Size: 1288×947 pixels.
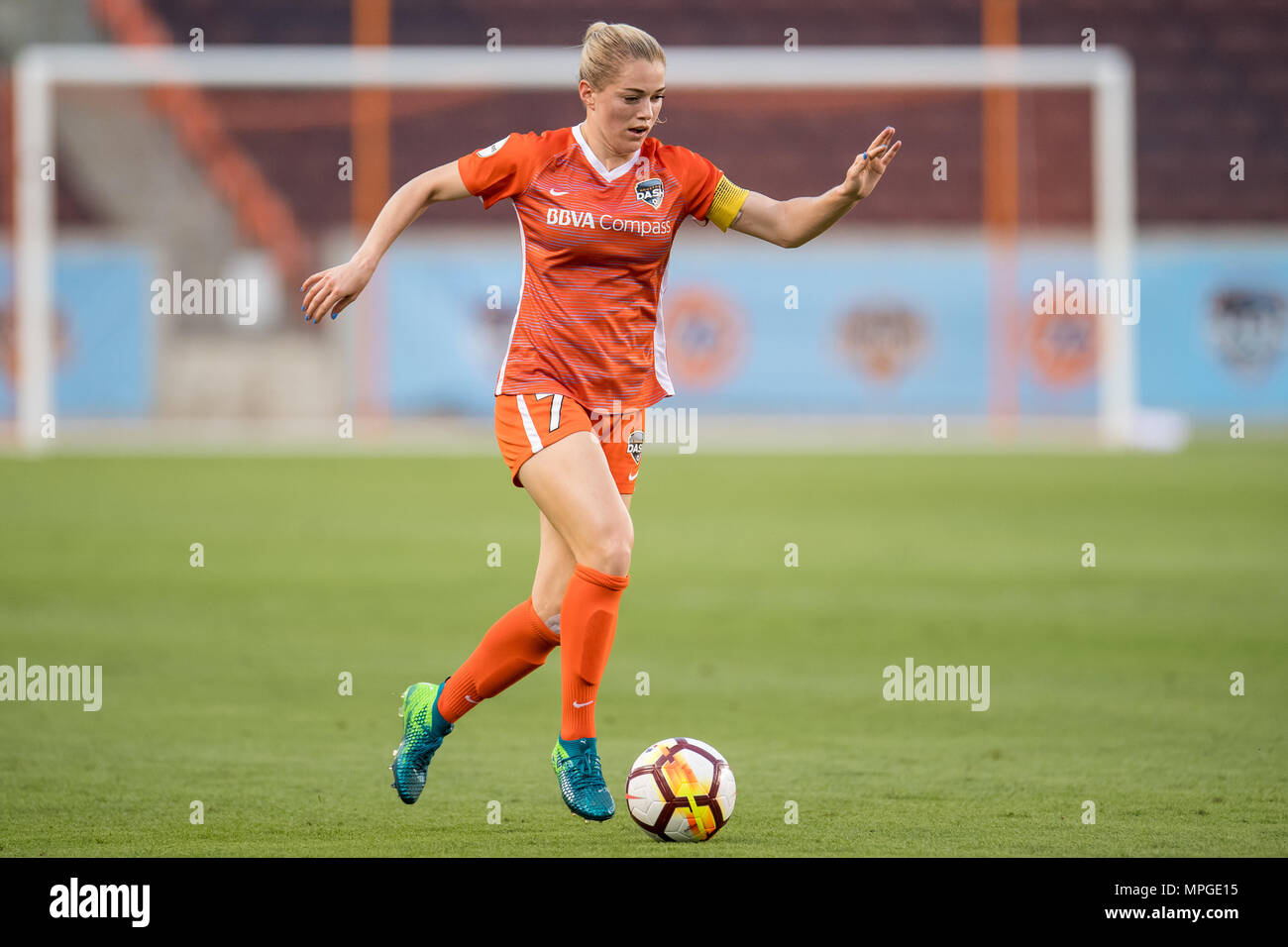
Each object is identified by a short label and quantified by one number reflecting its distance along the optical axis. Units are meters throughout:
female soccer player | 9.73
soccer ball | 9.38
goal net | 39.91
